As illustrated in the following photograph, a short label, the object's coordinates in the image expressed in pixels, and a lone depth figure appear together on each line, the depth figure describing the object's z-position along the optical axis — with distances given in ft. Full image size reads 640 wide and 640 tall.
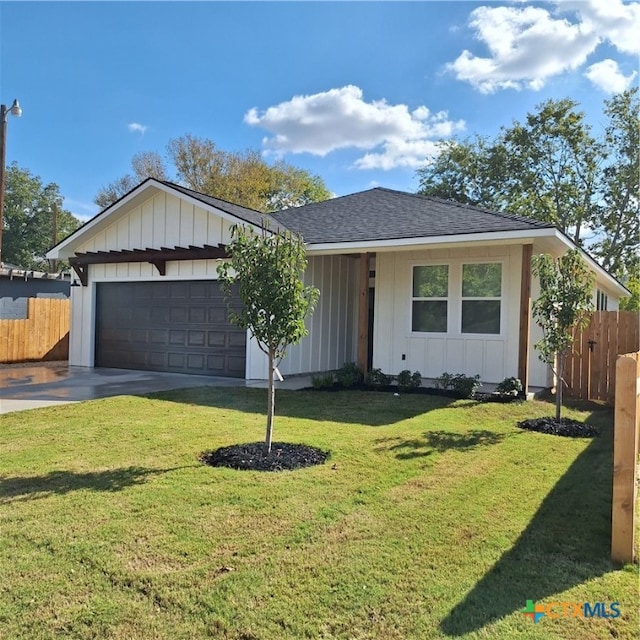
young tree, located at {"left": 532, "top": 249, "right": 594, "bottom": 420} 21.47
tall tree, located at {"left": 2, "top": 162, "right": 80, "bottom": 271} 123.03
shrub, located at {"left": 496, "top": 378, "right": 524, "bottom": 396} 27.58
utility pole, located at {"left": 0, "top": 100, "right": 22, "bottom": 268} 46.62
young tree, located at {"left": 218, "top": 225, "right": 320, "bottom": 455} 15.90
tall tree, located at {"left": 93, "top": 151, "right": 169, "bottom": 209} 106.42
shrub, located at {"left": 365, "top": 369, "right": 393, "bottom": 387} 31.83
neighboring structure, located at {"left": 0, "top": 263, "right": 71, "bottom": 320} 53.87
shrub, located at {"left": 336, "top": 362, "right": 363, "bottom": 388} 32.12
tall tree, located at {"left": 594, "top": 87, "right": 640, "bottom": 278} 88.58
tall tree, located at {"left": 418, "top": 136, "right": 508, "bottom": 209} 95.61
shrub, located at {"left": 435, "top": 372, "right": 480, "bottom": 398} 28.55
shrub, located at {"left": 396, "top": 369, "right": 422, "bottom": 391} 30.99
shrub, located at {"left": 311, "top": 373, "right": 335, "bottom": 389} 31.30
